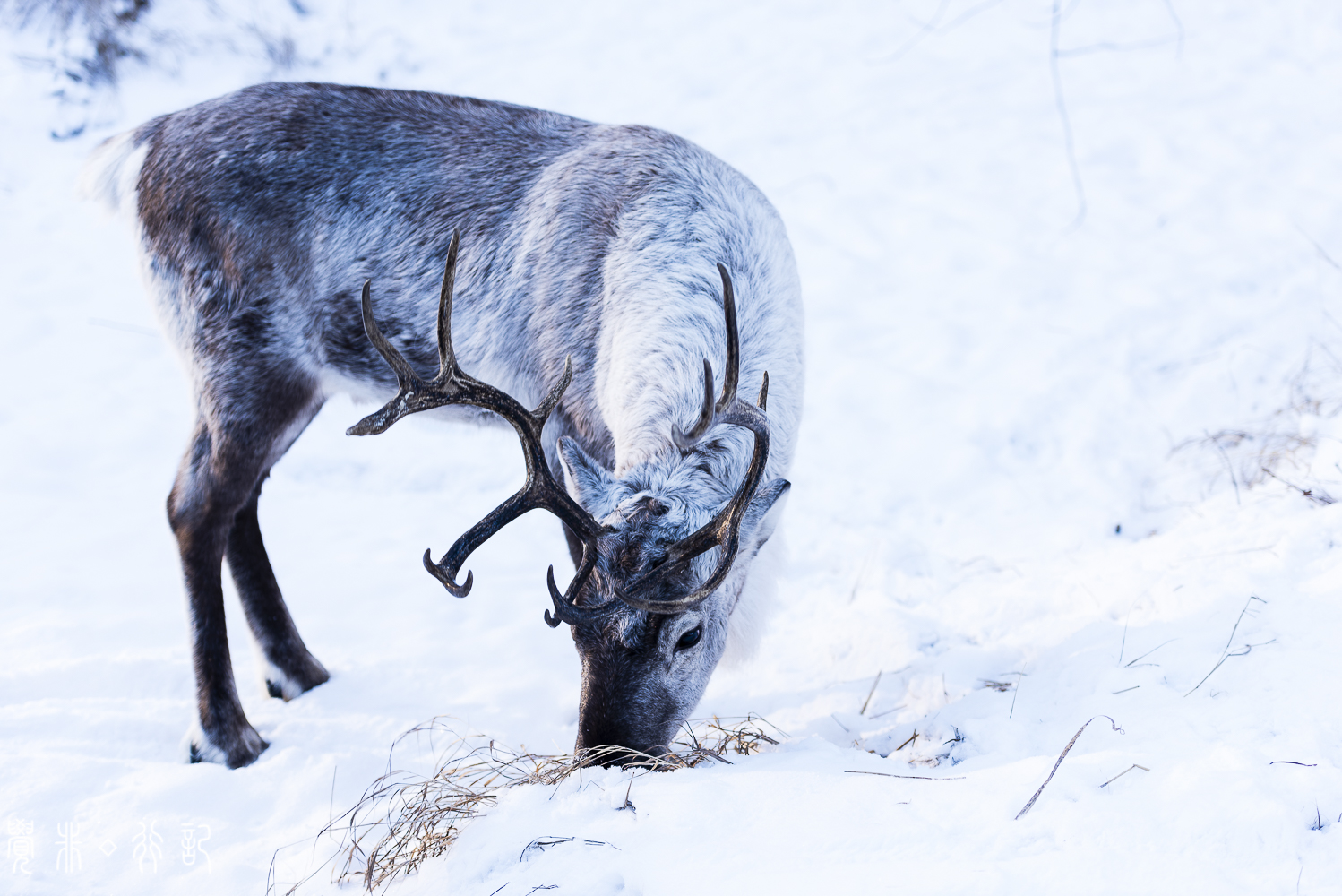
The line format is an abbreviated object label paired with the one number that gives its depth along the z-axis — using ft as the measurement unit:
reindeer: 19.21
